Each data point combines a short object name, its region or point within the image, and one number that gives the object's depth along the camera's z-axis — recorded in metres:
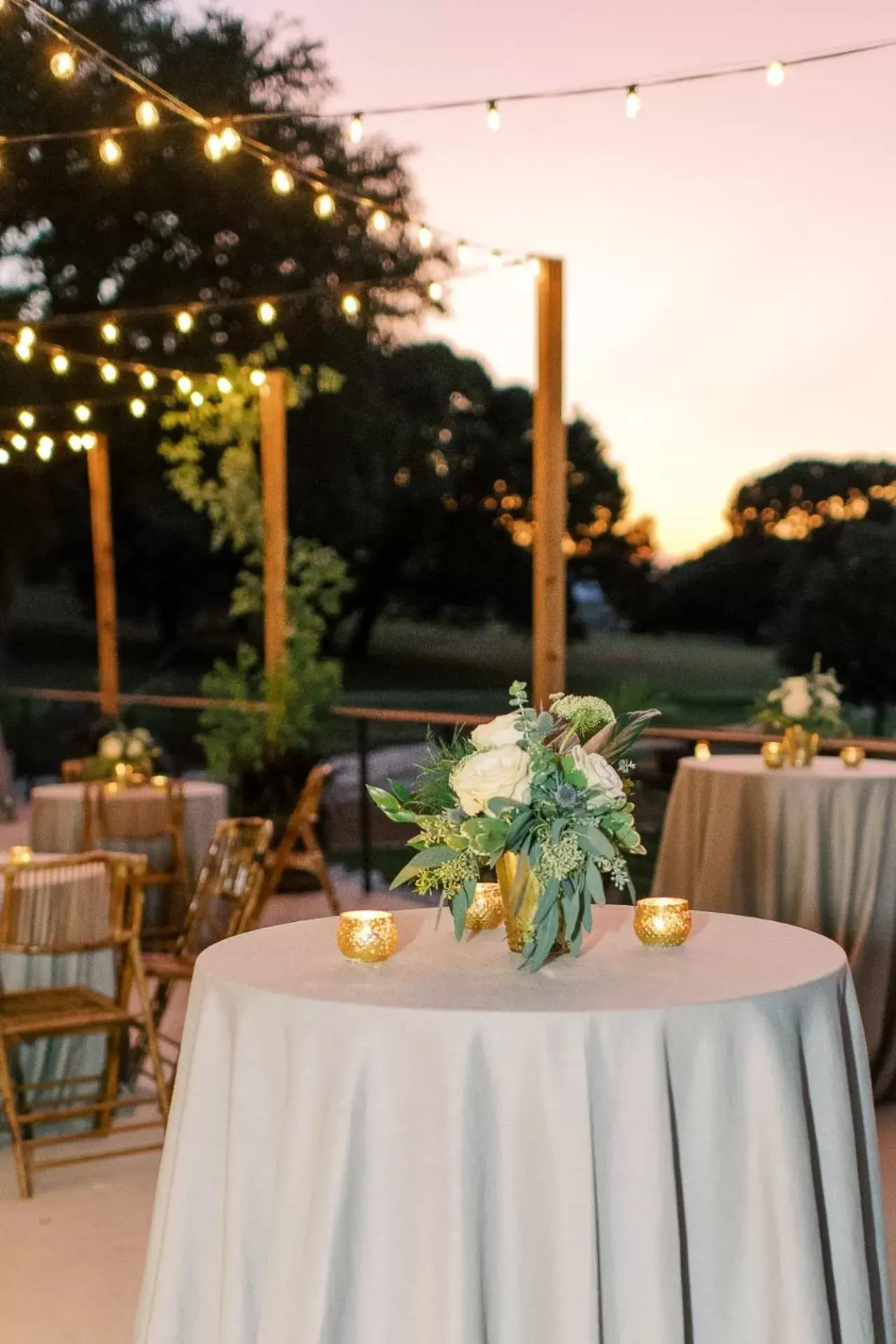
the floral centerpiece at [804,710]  5.78
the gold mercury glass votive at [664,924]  2.71
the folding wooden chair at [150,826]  6.73
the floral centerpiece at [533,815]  2.48
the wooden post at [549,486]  7.03
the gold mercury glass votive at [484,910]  2.85
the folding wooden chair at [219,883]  5.03
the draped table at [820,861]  5.13
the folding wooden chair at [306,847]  5.73
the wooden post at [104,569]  11.52
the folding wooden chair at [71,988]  4.34
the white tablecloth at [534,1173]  2.22
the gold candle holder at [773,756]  5.55
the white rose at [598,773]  2.48
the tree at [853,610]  15.94
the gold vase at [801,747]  5.63
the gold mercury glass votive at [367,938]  2.60
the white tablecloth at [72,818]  6.82
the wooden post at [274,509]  9.67
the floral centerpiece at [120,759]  7.15
